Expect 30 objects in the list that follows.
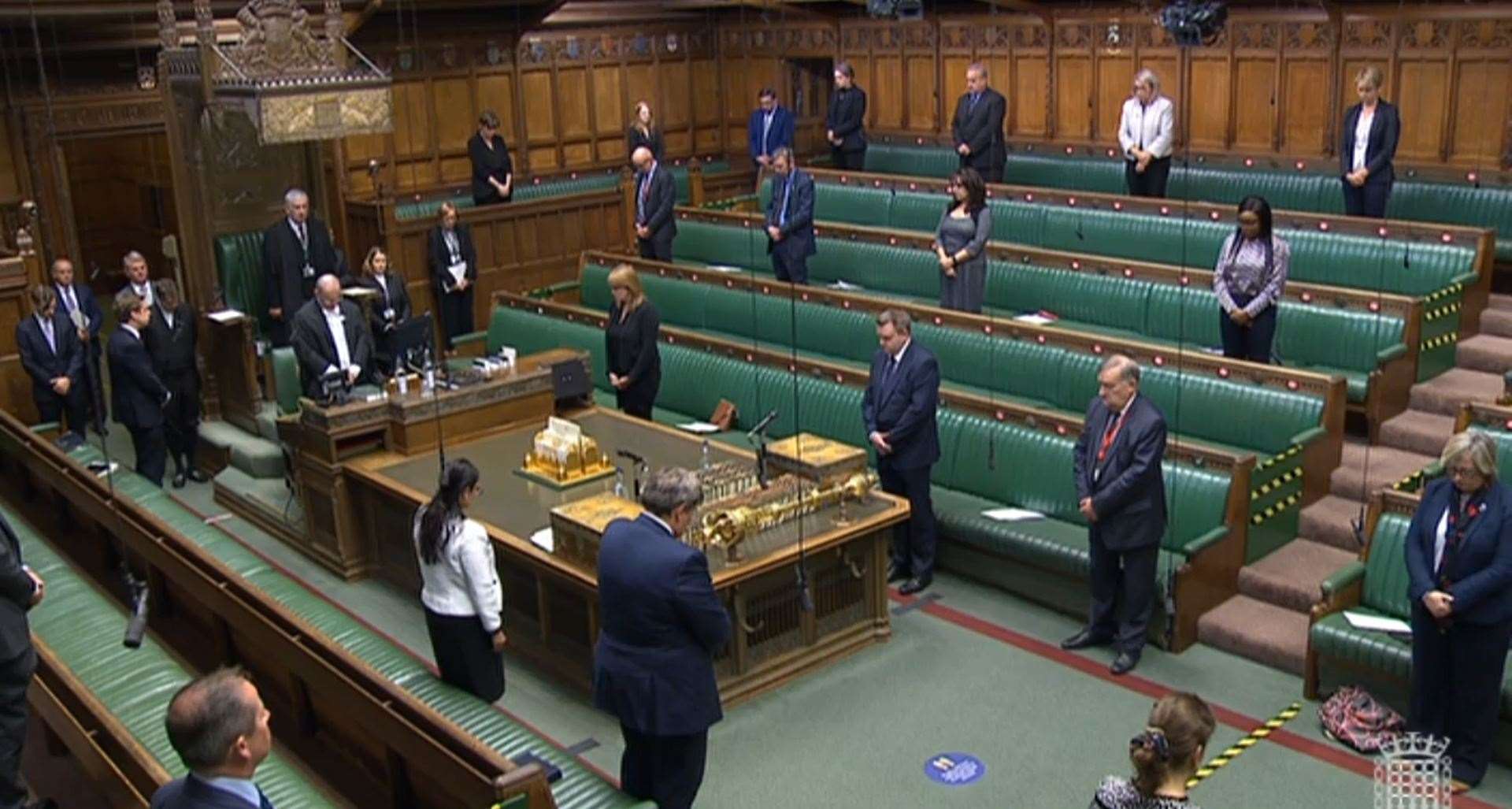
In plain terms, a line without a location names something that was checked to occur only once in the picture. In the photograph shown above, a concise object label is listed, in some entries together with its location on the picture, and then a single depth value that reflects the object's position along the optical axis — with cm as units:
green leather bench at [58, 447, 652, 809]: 464
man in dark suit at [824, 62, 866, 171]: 1264
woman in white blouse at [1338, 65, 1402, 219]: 869
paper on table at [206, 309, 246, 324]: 960
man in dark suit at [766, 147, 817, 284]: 1009
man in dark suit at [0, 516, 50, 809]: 427
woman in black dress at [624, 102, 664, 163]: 1205
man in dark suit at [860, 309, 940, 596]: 666
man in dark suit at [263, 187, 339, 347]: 979
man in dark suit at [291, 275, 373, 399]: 796
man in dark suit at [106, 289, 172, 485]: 858
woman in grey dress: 847
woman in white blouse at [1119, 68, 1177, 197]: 1015
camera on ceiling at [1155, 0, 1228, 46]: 816
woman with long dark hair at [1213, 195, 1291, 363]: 727
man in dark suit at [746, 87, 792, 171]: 1228
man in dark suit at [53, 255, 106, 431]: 881
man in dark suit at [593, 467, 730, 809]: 427
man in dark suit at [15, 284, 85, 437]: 886
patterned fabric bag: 538
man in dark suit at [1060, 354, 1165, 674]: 581
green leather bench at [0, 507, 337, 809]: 460
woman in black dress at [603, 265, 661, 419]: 781
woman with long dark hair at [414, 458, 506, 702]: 489
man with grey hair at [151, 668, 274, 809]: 286
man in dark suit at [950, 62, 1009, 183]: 1112
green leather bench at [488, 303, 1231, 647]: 657
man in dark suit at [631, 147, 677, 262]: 1095
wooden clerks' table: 596
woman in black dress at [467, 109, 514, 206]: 1220
